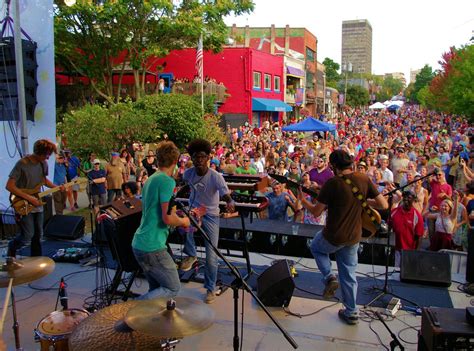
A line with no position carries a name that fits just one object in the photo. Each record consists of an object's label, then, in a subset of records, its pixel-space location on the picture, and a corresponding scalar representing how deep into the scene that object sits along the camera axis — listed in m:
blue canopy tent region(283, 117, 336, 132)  18.09
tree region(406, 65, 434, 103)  109.38
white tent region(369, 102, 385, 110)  42.63
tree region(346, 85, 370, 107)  87.68
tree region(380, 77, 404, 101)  174.94
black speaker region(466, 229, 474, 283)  6.14
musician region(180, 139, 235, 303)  5.44
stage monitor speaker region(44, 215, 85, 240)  8.60
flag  19.34
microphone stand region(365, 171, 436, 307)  5.74
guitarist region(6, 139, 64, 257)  6.52
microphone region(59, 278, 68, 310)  4.07
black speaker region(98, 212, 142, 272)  5.23
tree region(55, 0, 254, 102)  20.69
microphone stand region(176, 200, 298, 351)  3.58
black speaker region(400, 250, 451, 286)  6.26
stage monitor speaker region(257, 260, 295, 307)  5.39
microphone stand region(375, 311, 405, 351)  3.51
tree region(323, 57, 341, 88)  93.69
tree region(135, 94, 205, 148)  19.78
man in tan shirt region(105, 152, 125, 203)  10.98
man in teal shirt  4.15
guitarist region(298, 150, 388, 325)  4.93
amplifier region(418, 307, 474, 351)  3.54
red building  30.30
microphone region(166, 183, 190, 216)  6.10
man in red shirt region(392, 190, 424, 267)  7.18
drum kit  2.93
